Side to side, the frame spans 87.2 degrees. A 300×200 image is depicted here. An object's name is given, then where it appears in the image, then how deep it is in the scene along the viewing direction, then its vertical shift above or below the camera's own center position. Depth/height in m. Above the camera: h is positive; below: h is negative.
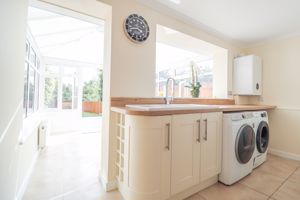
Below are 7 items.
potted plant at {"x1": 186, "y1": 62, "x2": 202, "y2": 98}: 2.82 +0.27
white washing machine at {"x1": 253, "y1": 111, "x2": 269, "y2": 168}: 2.37 -0.56
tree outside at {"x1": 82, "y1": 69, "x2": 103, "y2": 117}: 5.49 +0.08
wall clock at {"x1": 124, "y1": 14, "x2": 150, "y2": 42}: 1.91 +0.90
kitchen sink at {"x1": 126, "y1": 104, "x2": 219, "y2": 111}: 1.42 -0.08
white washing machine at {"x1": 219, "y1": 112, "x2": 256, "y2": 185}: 1.93 -0.58
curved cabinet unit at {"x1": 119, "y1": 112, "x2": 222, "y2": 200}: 1.39 -0.53
